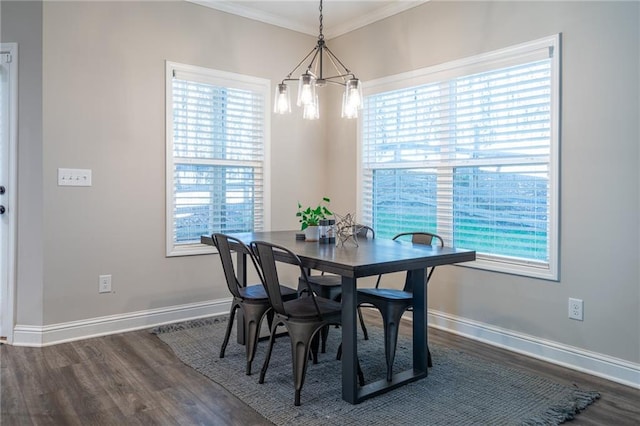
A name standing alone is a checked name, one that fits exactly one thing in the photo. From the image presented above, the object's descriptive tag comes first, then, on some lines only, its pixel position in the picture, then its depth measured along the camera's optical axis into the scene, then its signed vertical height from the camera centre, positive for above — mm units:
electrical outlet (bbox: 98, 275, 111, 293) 3520 -599
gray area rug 2244 -998
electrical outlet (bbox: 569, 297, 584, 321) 2873 -618
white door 3246 +176
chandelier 2795 +687
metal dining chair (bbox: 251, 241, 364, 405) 2387 -570
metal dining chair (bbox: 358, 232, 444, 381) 2594 -571
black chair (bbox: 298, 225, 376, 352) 3131 -553
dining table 2252 -297
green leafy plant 3061 -61
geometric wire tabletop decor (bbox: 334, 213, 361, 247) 3051 -171
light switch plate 3338 +201
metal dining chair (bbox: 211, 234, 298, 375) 2785 -576
